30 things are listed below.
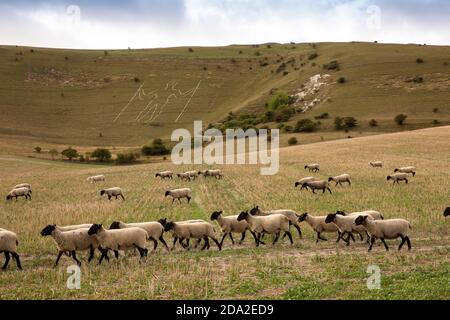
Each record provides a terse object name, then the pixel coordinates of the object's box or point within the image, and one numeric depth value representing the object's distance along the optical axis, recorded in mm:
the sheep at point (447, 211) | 20875
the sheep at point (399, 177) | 34531
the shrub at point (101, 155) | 81062
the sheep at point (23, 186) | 38094
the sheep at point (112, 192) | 32875
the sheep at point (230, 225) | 19188
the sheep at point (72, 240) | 15969
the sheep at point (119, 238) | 15727
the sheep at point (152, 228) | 17797
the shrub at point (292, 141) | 82644
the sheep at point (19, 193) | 34031
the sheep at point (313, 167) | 46156
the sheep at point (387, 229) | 16688
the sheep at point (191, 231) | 18156
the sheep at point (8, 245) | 15359
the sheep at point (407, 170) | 39250
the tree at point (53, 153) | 82856
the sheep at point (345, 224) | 18109
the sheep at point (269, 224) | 18312
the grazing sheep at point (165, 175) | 44625
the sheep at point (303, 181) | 34322
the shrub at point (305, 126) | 92412
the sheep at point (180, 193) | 30094
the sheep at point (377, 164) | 46225
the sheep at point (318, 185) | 31953
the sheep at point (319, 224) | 19000
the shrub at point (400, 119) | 88875
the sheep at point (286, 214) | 20016
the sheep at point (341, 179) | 35250
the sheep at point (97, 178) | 45000
